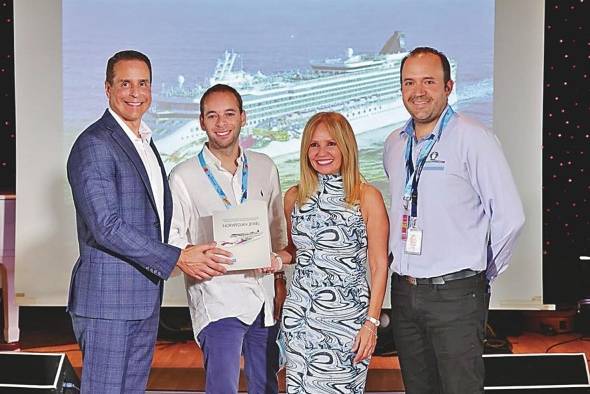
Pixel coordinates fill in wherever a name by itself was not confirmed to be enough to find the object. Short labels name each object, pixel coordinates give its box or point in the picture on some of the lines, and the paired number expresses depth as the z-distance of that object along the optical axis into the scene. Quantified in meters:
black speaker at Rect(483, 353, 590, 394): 4.11
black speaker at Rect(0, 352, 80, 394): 4.19
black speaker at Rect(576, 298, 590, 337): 6.25
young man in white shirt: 3.45
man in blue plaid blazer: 3.04
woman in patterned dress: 3.24
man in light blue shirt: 3.26
